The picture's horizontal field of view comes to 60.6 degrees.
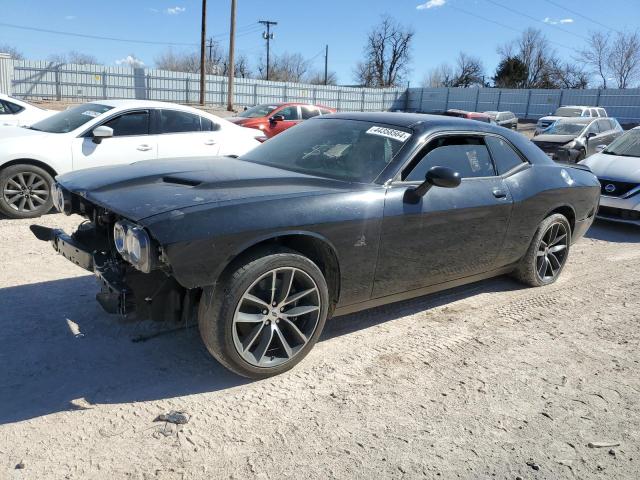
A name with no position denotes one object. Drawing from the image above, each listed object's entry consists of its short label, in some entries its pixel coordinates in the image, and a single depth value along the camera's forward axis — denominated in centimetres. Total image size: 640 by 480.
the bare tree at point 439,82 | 7752
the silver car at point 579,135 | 1466
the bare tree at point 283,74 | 7762
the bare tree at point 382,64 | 7931
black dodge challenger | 292
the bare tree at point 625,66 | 5538
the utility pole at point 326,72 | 8331
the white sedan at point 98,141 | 652
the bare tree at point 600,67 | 5712
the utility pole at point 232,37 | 2796
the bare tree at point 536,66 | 6550
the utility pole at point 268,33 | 7194
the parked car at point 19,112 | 940
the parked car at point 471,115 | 2405
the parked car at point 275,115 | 1515
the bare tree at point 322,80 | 8344
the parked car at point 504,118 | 2765
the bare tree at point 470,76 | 7400
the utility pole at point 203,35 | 3077
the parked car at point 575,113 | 2311
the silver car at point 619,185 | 789
